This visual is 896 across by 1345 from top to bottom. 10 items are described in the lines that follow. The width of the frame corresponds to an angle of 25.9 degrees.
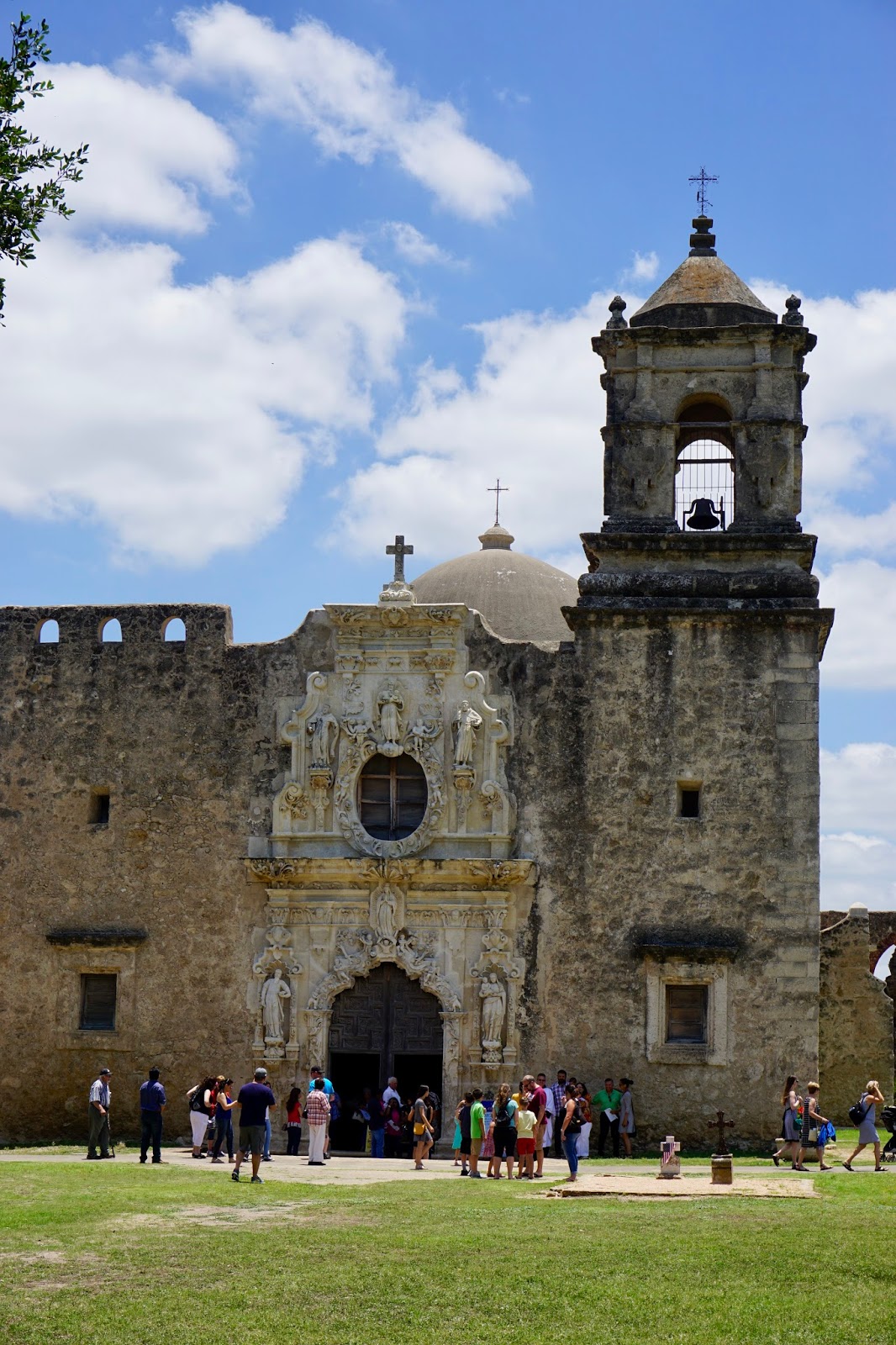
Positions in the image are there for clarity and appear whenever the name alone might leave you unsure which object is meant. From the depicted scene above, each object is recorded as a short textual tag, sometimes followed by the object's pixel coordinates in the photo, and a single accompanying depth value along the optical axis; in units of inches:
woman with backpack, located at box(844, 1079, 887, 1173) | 854.5
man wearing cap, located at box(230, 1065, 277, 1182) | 773.3
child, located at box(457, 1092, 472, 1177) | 845.8
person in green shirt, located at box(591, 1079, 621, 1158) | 946.7
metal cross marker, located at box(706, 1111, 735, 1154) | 928.9
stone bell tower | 965.8
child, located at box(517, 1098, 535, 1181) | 823.7
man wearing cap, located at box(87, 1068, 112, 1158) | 867.2
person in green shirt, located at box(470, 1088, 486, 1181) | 821.2
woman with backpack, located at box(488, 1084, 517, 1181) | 822.5
